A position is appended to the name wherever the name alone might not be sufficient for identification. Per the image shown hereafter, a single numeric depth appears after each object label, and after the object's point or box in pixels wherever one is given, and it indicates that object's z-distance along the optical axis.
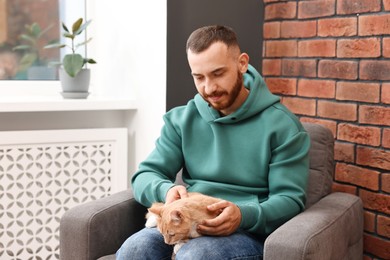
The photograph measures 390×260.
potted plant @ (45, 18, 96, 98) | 3.36
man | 2.48
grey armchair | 2.36
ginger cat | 2.39
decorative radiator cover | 3.26
